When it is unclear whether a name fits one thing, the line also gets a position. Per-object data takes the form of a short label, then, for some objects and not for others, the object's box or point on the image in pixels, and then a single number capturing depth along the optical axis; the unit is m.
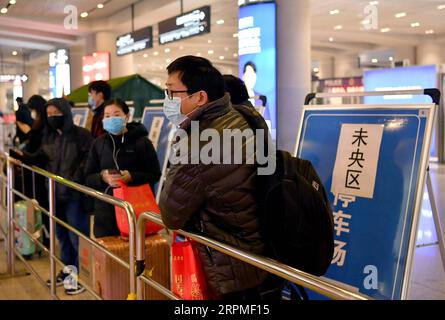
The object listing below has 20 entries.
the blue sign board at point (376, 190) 2.39
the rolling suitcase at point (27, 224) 4.44
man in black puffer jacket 1.70
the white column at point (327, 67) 22.44
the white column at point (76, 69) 15.27
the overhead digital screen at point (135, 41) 10.10
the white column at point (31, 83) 21.66
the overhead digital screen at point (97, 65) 12.22
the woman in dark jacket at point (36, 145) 4.25
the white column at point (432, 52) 18.34
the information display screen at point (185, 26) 7.94
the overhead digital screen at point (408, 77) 11.58
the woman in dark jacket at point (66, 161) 3.73
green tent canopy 6.21
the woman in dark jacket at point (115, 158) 3.14
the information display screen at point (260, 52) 6.86
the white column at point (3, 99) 21.59
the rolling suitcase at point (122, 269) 2.78
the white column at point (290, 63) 6.88
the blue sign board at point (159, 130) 5.16
